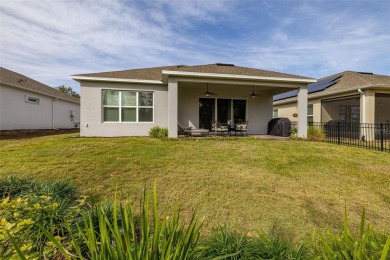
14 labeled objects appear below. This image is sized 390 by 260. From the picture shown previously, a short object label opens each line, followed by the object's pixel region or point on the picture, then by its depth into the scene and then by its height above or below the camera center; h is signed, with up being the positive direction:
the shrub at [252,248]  2.31 -1.32
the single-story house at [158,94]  11.54 +2.04
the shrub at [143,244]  1.47 -0.83
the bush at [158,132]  11.60 -0.18
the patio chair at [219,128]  12.62 +0.06
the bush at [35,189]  3.55 -1.05
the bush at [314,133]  13.04 -0.22
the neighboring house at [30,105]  15.37 +2.02
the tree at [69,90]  50.75 +9.14
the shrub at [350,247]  1.77 -1.09
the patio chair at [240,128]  12.77 +0.07
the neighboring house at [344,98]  13.26 +2.28
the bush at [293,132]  12.85 -0.15
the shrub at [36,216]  2.08 -1.08
